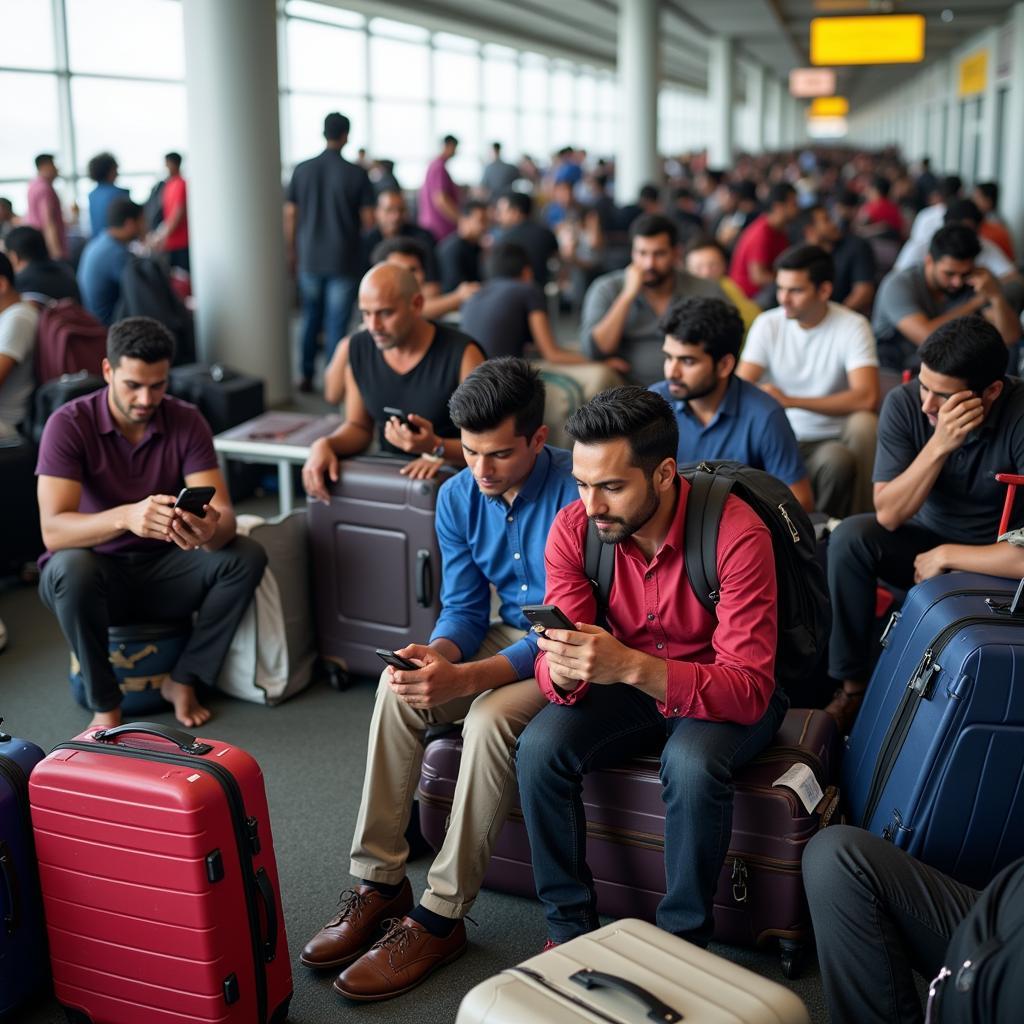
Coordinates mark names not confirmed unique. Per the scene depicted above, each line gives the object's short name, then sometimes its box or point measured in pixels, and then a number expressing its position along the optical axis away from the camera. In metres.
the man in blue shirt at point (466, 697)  2.58
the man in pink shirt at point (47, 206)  9.75
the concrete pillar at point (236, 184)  6.99
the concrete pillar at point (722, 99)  23.08
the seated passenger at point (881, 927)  2.09
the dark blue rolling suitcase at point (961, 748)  2.37
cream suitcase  1.81
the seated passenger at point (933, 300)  5.33
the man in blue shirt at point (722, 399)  3.71
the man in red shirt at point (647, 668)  2.35
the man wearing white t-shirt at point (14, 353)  5.20
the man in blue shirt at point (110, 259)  6.72
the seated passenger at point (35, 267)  6.43
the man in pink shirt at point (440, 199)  11.66
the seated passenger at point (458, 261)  8.12
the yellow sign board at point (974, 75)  20.16
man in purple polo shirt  3.59
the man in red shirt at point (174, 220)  9.86
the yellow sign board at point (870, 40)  16.27
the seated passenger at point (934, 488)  3.17
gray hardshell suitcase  3.84
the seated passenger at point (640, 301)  5.24
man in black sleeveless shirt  4.01
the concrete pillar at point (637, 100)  14.88
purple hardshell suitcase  2.50
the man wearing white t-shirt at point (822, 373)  4.48
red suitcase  2.22
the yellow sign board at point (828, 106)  37.78
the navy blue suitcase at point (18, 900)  2.34
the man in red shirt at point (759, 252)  8.05
